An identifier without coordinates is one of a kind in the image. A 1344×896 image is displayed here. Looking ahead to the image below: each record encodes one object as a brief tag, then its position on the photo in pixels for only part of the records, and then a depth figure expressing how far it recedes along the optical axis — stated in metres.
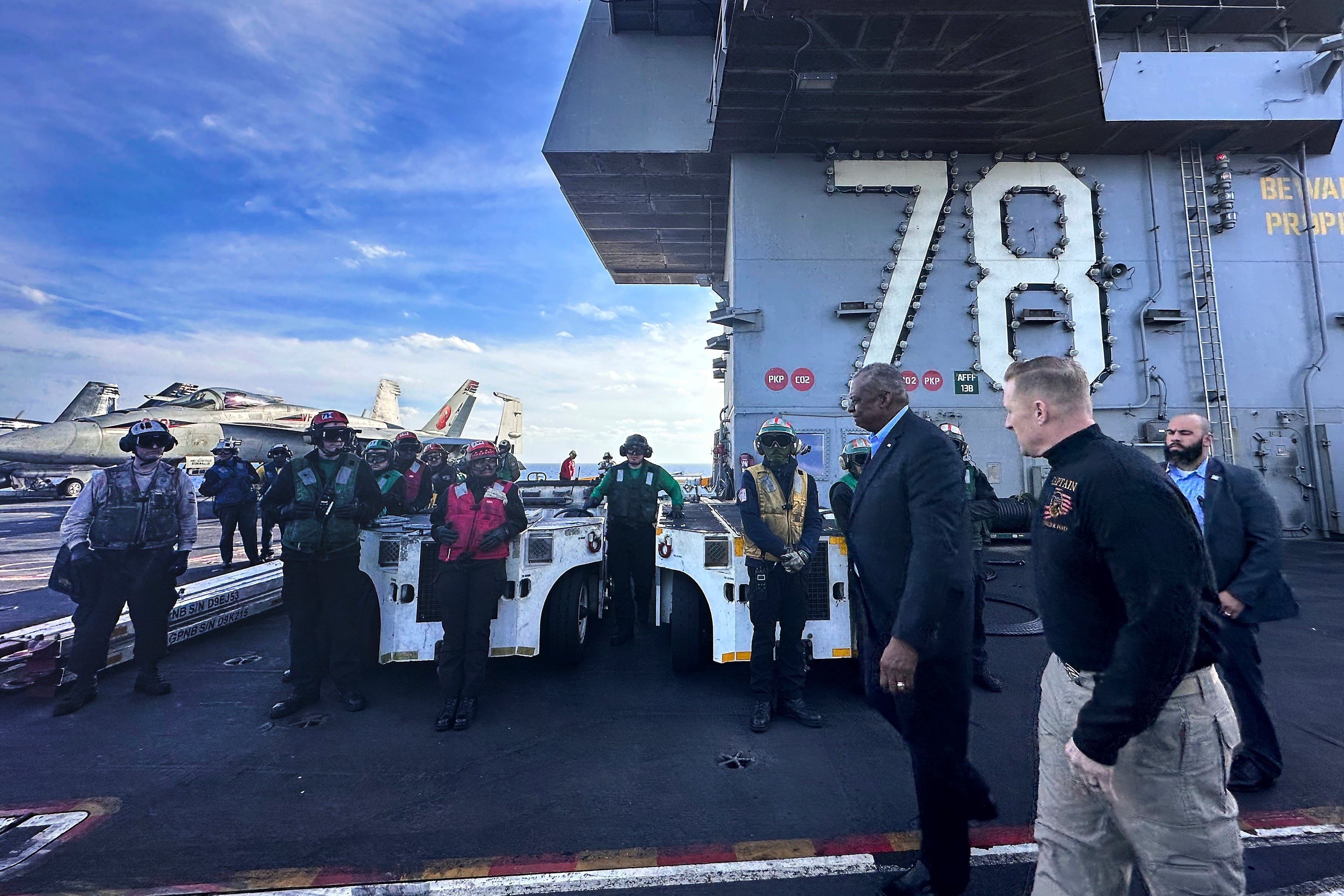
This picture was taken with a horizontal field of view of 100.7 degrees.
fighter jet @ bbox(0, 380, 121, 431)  27.92
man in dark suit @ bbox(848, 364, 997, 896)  1.98
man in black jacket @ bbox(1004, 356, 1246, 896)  1.29
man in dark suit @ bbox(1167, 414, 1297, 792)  2.70
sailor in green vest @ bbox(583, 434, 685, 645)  5.48
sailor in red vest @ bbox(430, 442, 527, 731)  3.94
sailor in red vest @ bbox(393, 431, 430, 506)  7.44
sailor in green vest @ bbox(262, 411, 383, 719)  4.11
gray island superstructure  9.73
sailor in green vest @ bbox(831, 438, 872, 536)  3.92
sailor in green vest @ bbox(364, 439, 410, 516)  6.16
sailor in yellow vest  3.81
